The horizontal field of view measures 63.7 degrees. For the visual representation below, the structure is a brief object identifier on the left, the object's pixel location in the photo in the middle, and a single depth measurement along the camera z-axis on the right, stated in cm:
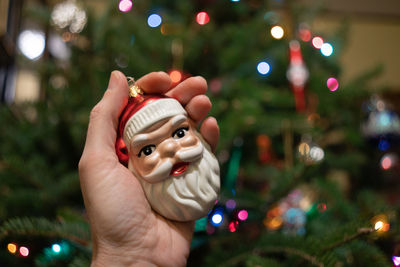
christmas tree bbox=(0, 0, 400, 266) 59
